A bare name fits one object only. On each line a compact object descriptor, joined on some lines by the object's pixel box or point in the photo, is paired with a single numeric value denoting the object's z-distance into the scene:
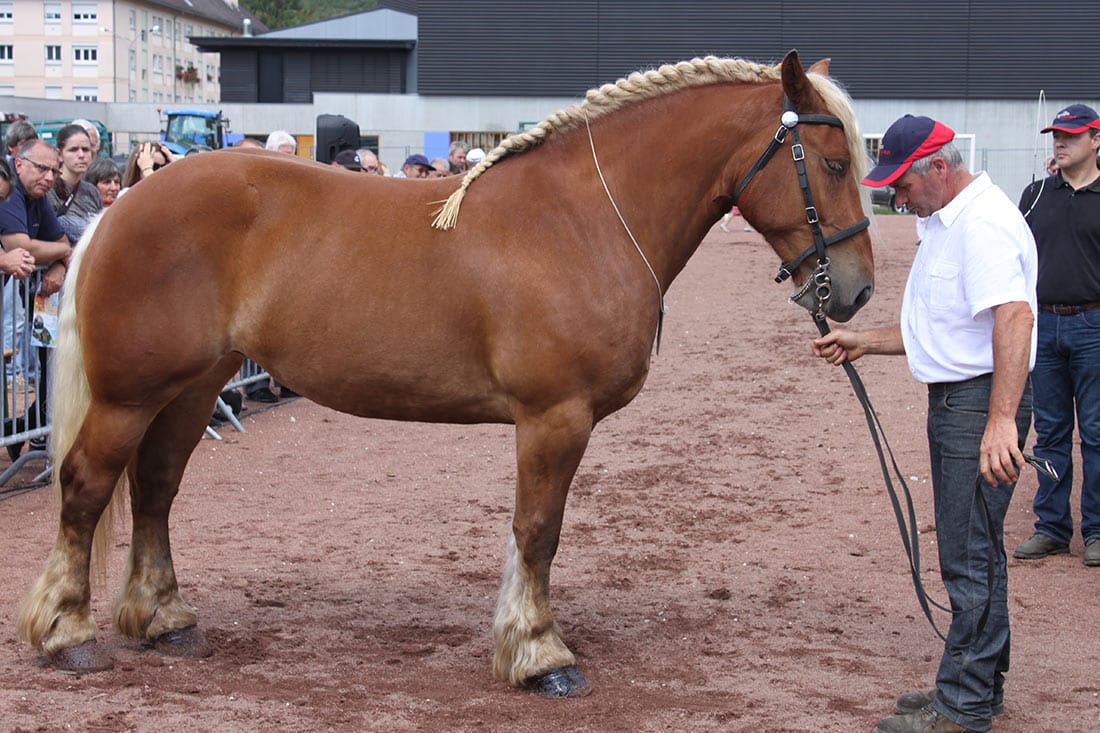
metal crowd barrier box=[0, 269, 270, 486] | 7.32
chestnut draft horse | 4.18
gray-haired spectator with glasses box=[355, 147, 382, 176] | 12.03
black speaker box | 11.23
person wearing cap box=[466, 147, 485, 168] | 15.29
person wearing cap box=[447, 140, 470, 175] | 14.84
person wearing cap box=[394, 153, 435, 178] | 14.11
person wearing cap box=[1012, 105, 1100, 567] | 5.95
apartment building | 74.50
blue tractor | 38.16
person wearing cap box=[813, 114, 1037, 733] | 3.76
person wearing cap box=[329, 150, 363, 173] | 10.83
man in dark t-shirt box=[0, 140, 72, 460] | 6.96
